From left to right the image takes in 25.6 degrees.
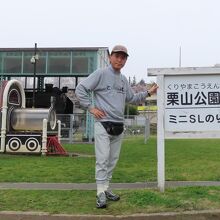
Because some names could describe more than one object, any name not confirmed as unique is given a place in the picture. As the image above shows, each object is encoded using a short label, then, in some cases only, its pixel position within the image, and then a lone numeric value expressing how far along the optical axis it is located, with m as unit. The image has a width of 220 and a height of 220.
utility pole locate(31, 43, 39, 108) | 31.64
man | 6.58
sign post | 7.55
